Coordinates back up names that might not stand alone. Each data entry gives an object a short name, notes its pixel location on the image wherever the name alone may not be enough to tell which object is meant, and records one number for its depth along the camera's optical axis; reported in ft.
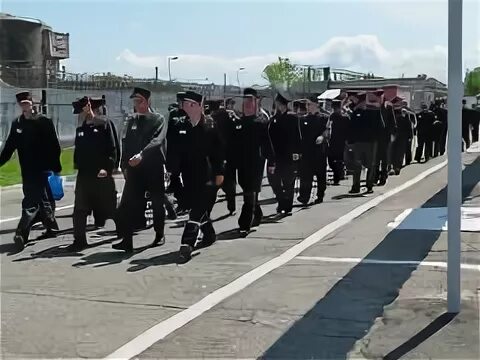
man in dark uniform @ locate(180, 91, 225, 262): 28.99
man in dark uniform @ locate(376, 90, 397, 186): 51.06
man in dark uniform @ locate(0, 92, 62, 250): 31.60
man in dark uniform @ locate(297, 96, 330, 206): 44.01
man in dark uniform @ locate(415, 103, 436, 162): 77.66
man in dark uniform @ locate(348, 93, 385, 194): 49.47
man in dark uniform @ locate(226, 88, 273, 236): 33.81
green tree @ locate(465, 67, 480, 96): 283.22
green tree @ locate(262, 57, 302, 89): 183.79
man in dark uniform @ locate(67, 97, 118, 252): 30.81
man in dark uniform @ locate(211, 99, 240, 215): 34.42
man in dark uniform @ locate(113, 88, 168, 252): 30.12
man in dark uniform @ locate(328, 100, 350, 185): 51.60
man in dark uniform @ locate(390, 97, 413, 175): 61.05
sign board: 165.99
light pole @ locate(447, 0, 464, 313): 19.06
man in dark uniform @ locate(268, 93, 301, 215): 39.52
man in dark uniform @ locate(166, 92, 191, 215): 30.04
